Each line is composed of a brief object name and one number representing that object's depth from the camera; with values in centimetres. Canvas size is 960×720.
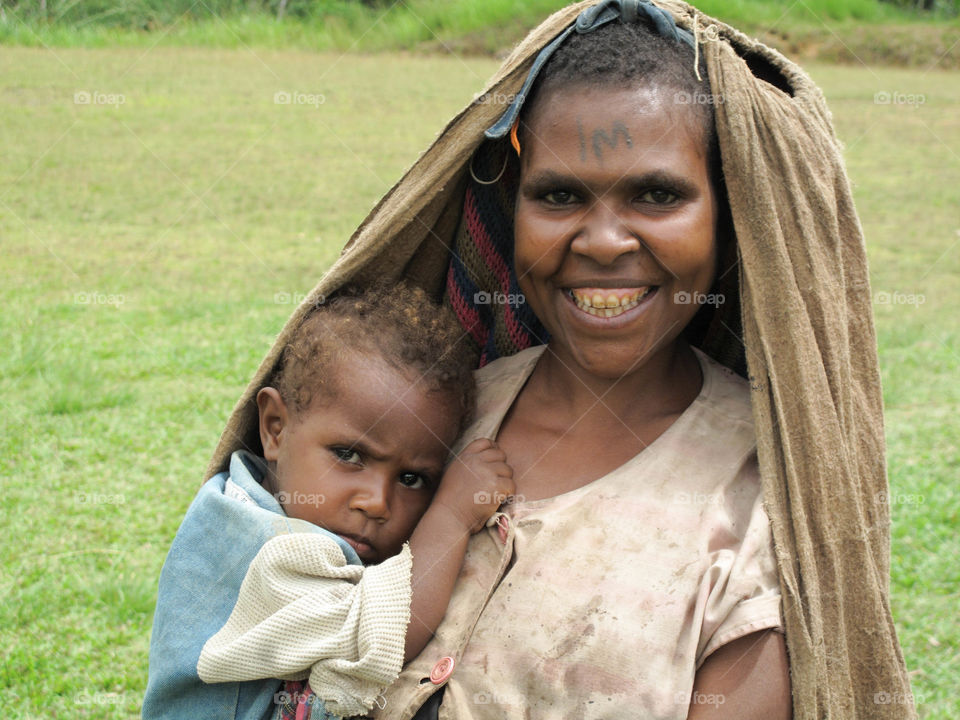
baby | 144
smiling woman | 141
